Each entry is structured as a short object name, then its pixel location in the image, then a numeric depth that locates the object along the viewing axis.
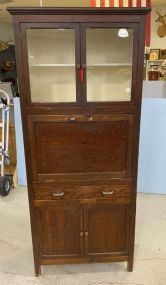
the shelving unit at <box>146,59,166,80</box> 6.32
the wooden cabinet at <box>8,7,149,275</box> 1.39
